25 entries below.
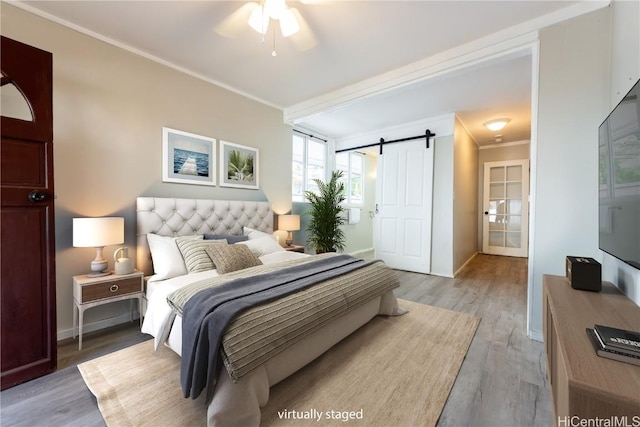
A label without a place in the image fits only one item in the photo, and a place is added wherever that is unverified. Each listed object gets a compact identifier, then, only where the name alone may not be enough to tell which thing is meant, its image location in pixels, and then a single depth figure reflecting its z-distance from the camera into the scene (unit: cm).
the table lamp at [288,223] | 394
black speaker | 156
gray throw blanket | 132
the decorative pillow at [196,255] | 234
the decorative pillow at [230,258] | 231
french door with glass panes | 588
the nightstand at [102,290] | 204
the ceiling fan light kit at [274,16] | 188
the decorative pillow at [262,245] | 294
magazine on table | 90
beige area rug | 141
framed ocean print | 287
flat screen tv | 119
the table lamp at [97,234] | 205
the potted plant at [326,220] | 438
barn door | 450
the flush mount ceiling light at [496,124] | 433
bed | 132
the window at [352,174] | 578
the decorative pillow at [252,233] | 319
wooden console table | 75
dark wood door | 163
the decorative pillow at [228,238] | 288
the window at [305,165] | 492
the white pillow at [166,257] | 230
